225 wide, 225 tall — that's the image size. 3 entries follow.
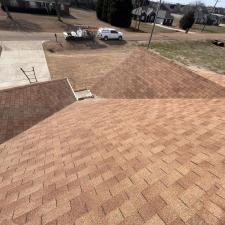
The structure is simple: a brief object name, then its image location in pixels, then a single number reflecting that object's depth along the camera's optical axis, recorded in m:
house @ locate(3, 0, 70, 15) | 43.03
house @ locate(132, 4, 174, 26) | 53.66
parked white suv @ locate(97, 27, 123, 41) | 31.41
